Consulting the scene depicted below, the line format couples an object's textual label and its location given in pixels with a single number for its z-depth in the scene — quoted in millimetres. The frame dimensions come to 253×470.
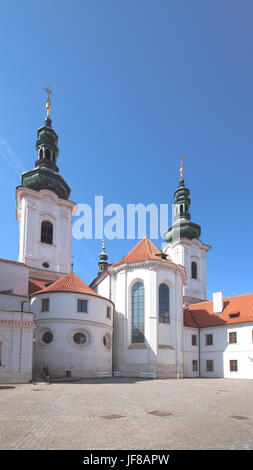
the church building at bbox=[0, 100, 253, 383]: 29766
